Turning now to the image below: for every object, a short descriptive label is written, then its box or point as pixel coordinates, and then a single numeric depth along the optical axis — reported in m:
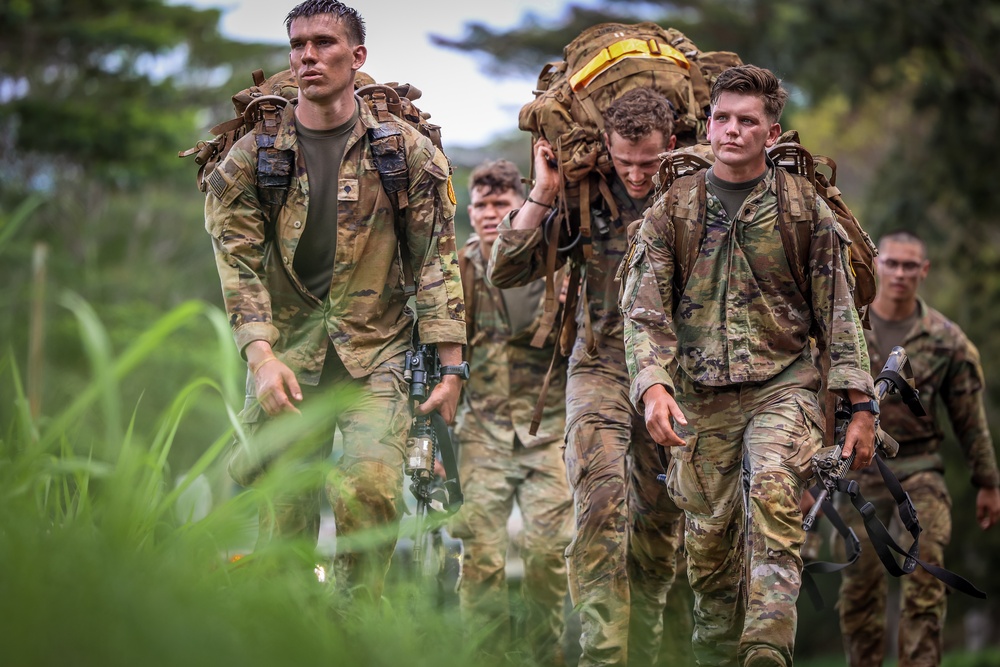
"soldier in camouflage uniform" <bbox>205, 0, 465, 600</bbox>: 11.84
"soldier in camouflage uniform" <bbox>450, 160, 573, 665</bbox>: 17.09
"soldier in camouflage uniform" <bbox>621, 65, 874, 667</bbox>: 11.40
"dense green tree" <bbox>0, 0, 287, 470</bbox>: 52.47
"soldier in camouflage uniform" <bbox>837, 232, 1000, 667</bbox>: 18.53
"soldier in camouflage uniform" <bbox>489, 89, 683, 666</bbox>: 12.87
